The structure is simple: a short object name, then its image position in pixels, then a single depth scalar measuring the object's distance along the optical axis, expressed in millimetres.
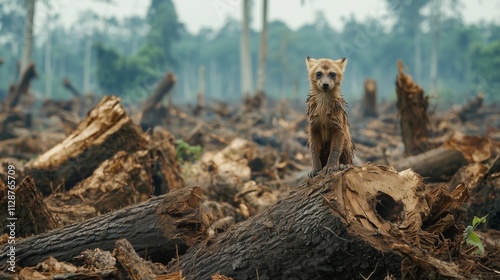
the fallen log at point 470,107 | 18416
